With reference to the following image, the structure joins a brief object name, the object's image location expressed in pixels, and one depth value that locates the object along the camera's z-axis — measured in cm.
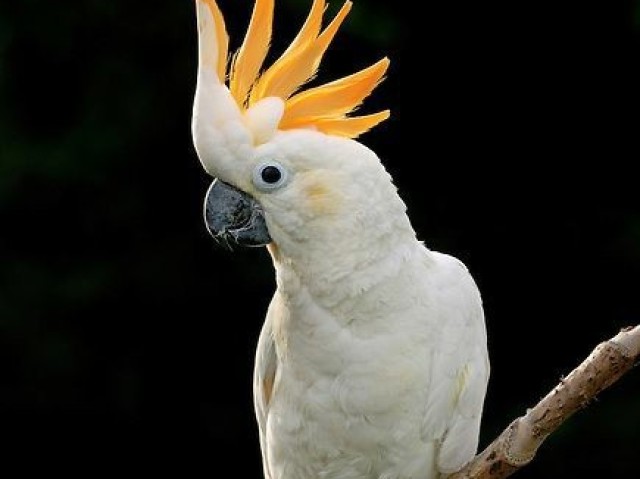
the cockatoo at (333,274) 463
